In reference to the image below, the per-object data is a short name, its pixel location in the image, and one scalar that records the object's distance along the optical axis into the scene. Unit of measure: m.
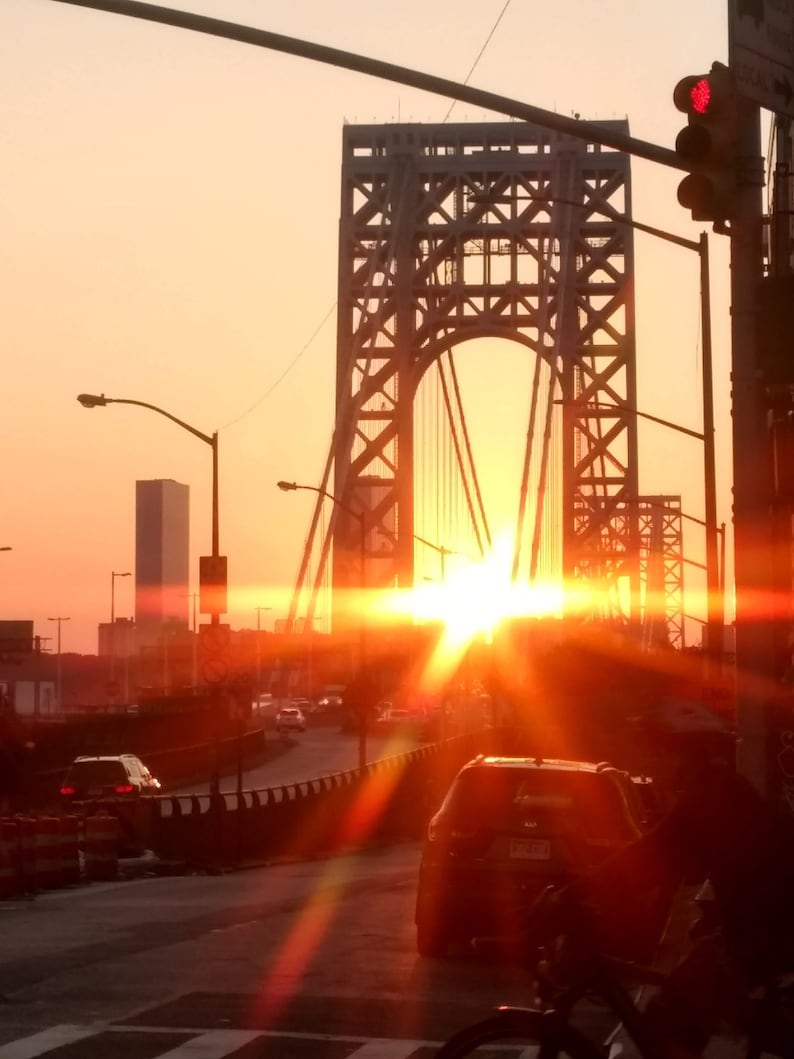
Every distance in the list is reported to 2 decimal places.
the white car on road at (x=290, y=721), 100.75
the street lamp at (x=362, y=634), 48.09
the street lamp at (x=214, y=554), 32.66
